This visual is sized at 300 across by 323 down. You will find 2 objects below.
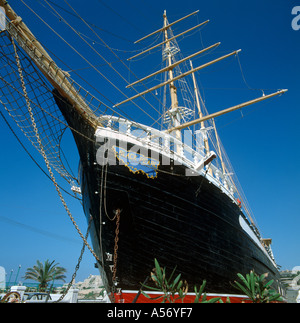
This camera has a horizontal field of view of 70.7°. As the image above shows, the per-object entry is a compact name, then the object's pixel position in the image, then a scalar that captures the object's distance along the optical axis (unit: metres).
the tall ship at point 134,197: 5.88
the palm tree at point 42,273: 23.19
